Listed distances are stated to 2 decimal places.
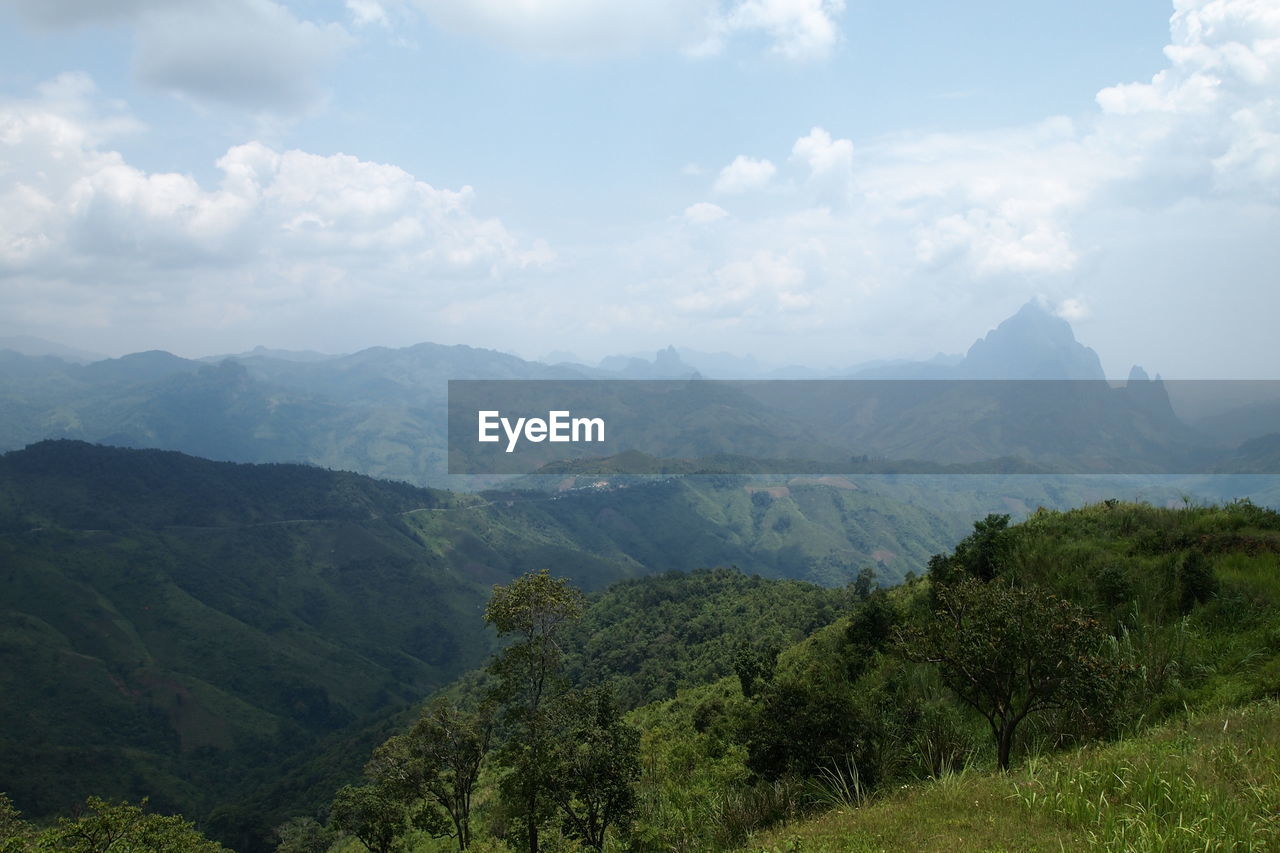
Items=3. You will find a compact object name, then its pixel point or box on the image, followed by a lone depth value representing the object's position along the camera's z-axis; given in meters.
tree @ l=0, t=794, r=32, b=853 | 25.81
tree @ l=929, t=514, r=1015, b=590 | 23.42
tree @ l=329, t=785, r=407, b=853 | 25.81
